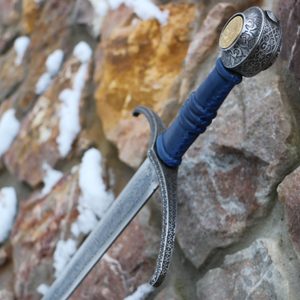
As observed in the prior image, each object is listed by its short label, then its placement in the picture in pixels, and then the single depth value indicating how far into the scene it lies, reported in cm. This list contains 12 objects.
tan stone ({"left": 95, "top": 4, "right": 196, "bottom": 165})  89
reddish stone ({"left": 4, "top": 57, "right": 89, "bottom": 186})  105
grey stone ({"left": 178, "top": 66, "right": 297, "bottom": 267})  68
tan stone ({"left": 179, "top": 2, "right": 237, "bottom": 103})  80
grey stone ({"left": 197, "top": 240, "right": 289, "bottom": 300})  63
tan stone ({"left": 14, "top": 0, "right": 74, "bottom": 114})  115
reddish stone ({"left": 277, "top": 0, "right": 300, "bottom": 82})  67
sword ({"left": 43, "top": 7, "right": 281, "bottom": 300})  55
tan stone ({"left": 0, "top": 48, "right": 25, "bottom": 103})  123
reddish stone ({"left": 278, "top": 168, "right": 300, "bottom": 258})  62
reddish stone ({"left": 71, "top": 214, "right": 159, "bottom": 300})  80
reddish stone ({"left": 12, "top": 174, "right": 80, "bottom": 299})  94
